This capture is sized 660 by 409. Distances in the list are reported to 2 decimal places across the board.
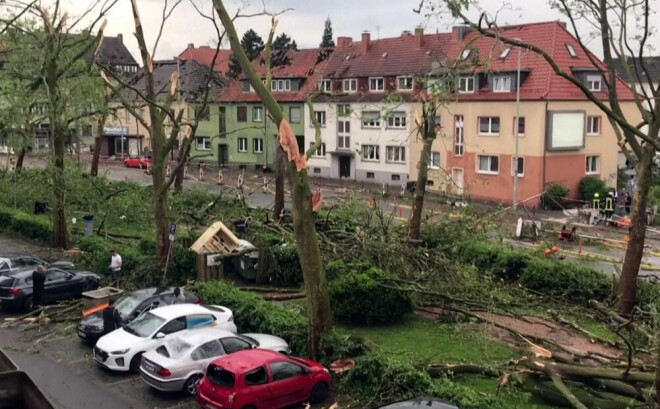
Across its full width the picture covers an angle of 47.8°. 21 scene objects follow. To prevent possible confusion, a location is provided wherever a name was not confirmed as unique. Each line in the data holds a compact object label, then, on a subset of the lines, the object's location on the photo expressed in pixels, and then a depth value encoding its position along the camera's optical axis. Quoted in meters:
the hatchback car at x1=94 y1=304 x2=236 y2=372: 16.50
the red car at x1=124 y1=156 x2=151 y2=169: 65.81
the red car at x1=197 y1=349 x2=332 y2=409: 13.80
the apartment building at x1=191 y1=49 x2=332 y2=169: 62.00
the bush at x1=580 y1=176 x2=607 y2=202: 45.66
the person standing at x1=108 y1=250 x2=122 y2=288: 24.20
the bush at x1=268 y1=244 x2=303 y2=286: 23.88
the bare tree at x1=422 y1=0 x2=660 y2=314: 20.22
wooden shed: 23.61
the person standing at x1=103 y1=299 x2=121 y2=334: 18.33
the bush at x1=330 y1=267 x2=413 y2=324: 19.20
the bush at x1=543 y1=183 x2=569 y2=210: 44.22
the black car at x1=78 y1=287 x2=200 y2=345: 18.55
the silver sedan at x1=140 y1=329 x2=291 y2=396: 15.03
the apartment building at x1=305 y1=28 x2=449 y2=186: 53.12
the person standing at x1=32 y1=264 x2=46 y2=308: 21.23
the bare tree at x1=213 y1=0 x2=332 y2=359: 15.68
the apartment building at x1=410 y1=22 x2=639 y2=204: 44.94
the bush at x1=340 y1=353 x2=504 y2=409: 12.87
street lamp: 43.66
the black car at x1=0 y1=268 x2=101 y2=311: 21.28
